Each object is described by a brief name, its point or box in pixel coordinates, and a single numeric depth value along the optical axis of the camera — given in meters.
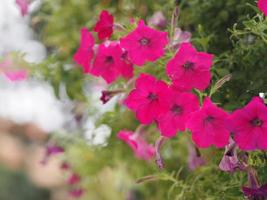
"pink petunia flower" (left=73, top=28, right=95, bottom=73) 0.99
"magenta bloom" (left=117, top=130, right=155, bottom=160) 1.12
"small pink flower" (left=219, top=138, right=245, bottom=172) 0.83
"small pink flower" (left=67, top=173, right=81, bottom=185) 1.61
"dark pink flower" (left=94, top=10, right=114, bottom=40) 0.94
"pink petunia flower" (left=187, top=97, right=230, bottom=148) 0.80
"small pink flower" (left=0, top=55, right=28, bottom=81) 1.19
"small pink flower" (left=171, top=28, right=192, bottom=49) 0.93
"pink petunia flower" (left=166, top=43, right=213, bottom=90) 0.83
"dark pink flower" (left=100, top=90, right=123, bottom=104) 1.00
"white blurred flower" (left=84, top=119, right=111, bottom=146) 1.31
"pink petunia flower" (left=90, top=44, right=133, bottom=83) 0.93
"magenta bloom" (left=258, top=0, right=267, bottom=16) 0.80
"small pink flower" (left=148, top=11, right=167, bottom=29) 1.12
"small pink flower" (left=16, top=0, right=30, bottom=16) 1.24
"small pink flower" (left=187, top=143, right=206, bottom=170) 1.13
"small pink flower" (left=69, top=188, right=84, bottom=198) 1.62
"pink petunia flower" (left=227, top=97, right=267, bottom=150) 0.79
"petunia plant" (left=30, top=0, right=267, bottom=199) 0.82
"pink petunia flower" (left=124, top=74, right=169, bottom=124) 0.85
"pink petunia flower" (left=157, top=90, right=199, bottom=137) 0.84
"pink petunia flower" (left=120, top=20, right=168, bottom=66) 0.86
